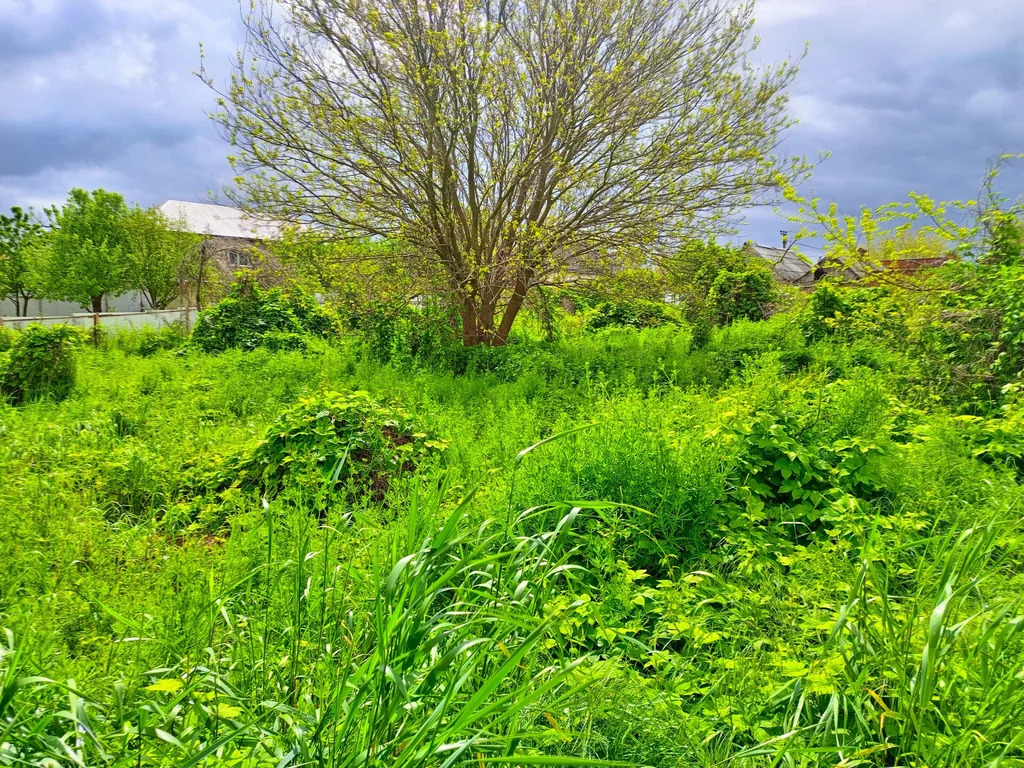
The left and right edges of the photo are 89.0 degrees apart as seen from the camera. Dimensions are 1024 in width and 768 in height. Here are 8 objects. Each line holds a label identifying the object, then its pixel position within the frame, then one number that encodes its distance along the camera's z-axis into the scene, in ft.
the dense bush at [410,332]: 31.14
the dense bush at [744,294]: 39.19
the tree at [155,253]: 89.56
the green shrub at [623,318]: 48.21
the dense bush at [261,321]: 36.81
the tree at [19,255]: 88.07
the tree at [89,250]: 82.64
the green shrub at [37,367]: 23.29
